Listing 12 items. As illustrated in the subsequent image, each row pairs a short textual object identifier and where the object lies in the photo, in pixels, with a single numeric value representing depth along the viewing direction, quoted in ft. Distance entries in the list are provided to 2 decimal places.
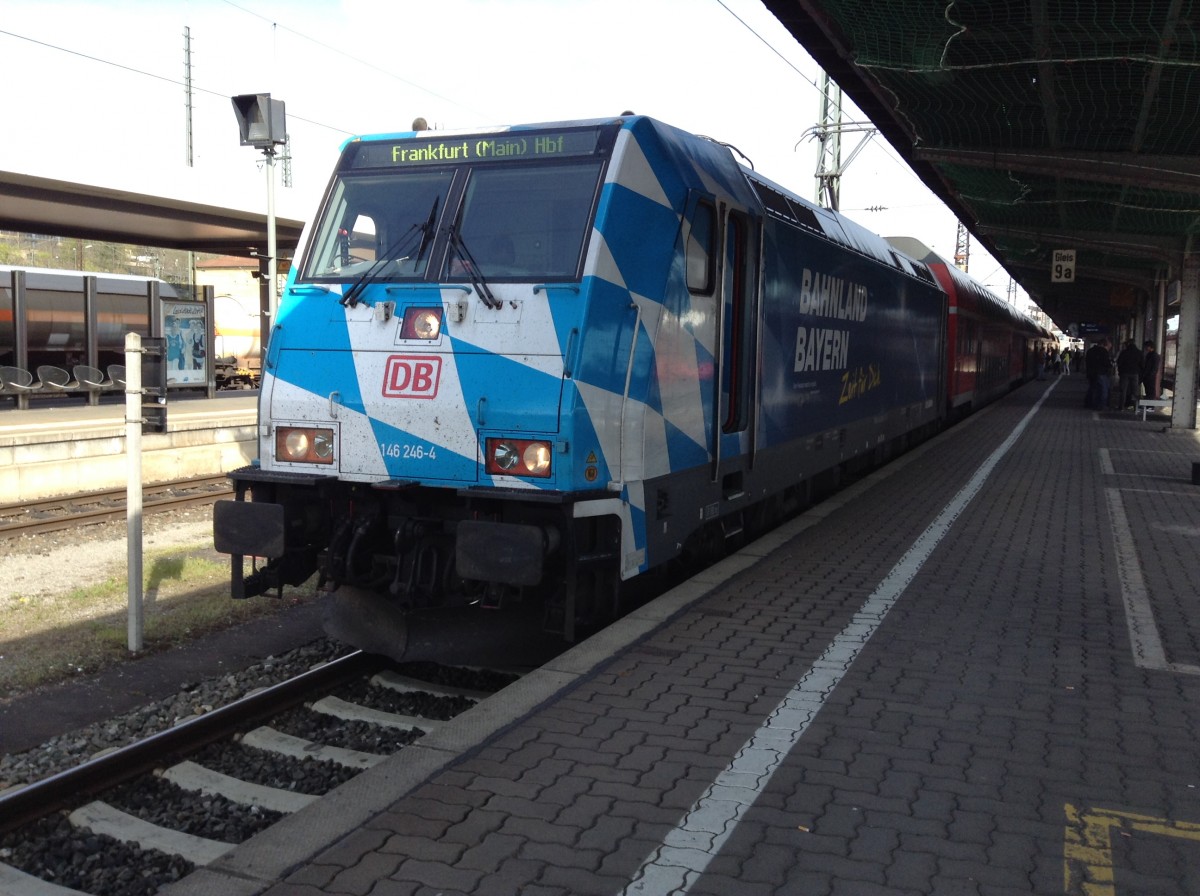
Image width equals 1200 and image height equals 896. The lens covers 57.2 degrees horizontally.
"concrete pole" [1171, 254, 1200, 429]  73.15
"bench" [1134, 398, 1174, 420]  82.48
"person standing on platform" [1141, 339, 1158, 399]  93.20
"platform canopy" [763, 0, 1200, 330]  33.81
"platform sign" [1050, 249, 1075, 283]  83.97
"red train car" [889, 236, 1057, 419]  70.44
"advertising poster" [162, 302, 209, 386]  74.59
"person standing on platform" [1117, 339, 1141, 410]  90.27
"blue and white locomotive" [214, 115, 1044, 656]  18.74
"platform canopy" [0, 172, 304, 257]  62.44
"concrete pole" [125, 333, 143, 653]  22.63
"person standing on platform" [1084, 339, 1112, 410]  97.35
